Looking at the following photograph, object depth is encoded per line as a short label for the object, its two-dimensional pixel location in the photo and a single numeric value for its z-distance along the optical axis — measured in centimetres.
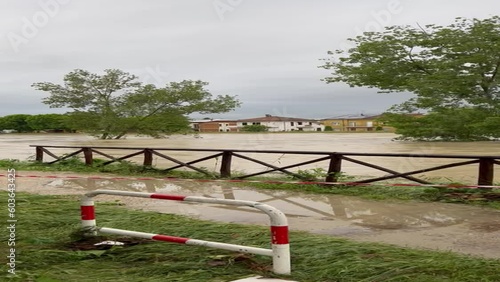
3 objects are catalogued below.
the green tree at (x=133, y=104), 4209
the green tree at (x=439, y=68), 2442
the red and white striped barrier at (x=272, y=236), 397
